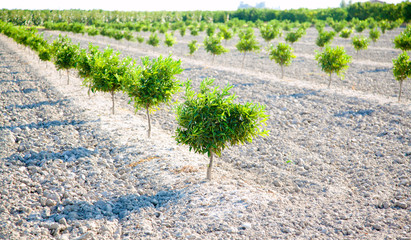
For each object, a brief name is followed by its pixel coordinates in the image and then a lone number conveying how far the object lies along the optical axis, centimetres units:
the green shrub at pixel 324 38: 4666
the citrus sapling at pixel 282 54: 3117
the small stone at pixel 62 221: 960
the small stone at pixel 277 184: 1269
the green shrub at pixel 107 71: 1855
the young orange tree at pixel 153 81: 1484
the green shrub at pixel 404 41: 3341
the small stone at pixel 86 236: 894
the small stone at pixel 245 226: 951
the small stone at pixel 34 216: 973
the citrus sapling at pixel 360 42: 4025
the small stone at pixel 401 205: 1100
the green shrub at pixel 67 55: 2548
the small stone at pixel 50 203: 1052
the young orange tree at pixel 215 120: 1077
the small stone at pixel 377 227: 973
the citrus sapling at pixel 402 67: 2244
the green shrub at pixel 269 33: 5227
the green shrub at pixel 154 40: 5291
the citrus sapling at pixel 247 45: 3741
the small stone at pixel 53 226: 935
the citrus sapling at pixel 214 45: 3909
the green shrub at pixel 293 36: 5225
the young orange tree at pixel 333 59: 2614
